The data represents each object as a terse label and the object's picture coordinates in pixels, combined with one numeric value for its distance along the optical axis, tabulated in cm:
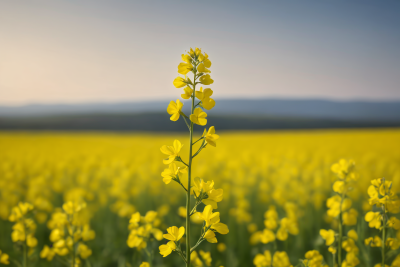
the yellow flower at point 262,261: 61
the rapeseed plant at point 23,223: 65
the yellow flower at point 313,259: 57
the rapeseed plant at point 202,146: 46
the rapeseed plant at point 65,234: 63
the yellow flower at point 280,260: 60
